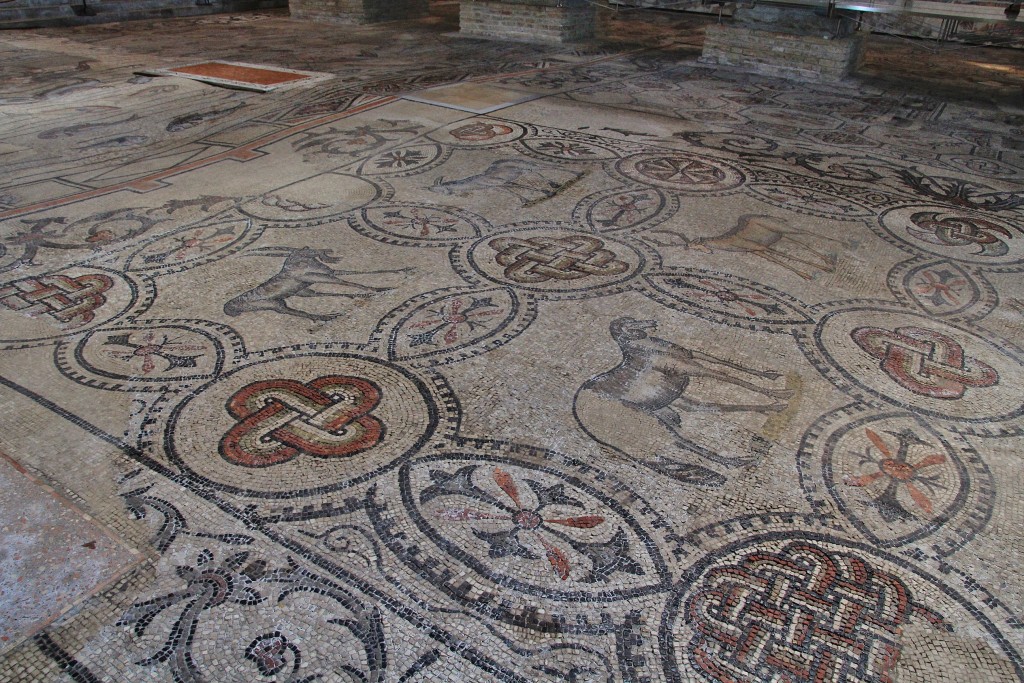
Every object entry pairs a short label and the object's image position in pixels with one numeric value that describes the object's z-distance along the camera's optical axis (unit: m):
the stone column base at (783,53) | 7.35
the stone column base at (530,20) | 9.05
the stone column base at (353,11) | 10.66
